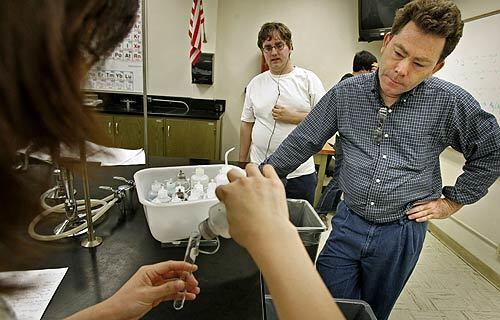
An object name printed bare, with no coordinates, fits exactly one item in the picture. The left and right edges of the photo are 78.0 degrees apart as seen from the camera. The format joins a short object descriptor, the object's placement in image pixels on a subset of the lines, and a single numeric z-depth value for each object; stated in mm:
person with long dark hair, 258
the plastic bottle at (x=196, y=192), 990
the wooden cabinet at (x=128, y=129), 3299
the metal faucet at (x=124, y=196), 1184
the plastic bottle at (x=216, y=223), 703
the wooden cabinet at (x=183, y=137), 3332
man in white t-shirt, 1878
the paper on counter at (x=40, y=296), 713
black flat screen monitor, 3085
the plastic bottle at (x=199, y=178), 1106
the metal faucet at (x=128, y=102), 3593
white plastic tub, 918
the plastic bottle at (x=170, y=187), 1048
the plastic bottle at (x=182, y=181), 1098
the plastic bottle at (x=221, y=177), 1057
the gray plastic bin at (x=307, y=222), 1077
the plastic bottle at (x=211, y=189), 991
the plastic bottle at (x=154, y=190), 1054
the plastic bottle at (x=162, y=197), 990
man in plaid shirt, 1058
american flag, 2299
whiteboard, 2303
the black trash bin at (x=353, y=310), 1076
